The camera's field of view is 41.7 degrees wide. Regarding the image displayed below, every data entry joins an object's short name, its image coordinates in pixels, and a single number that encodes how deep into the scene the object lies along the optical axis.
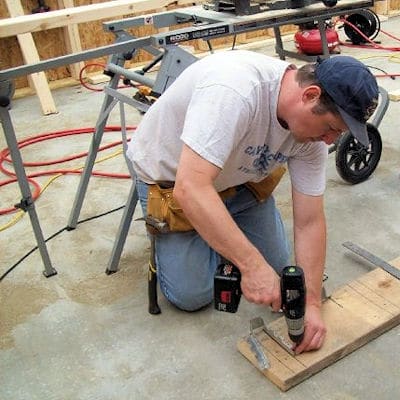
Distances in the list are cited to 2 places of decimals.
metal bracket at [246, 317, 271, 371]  1.68
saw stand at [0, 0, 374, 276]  1.99
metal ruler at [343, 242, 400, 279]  2.06
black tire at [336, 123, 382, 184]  2.75
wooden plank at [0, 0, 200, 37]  3.60
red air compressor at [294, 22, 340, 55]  4.88
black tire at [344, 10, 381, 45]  5.54
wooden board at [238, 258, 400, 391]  1.65
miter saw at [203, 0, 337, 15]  2.51
